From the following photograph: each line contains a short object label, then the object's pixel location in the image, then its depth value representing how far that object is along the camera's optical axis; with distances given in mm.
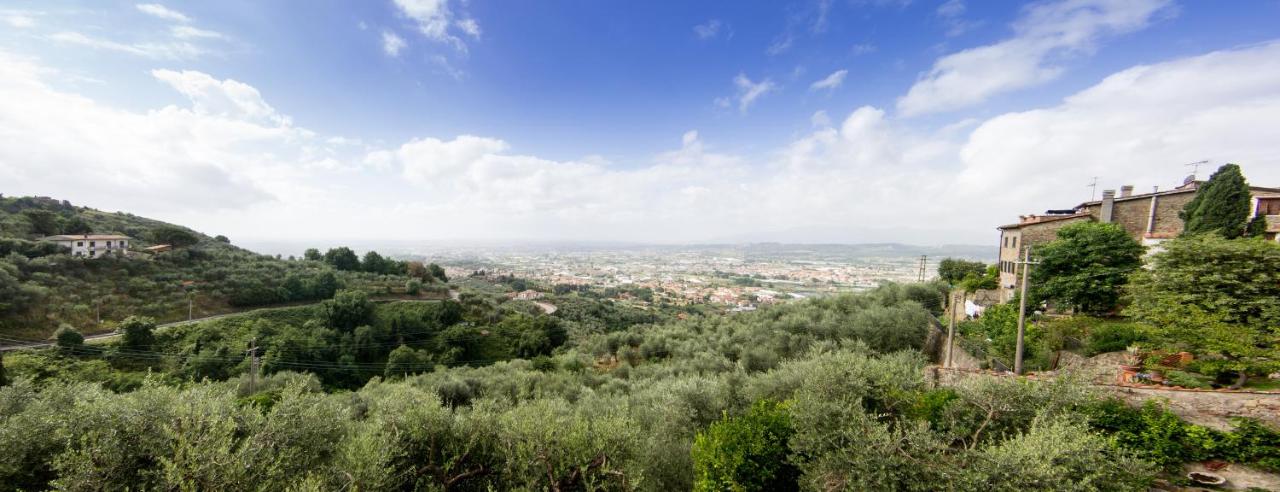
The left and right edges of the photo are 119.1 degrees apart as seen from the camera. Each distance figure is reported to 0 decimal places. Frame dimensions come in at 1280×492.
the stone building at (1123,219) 19438
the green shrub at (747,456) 7363
